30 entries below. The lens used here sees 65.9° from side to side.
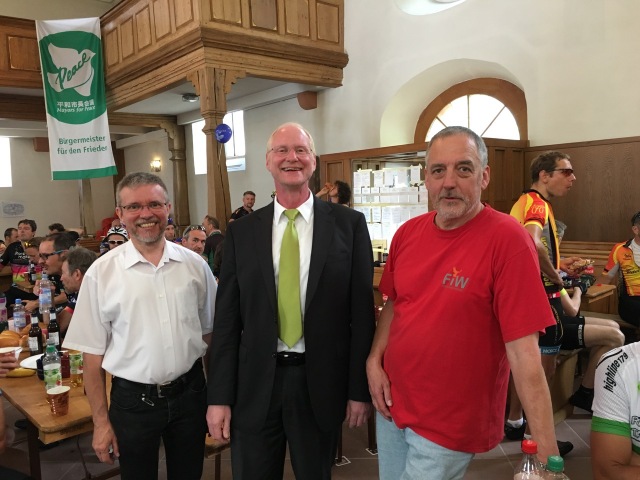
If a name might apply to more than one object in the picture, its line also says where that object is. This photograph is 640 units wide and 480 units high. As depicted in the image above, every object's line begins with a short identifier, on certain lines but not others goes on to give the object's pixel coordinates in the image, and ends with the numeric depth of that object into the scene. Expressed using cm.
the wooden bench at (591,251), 580
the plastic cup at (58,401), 224
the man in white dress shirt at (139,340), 193
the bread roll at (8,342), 319
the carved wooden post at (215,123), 690
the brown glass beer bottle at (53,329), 296
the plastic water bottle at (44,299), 372
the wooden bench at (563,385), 365
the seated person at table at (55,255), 436
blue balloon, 688
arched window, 697
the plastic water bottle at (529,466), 128
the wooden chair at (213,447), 244
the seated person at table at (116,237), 459
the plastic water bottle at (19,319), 374
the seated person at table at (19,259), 559
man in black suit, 179
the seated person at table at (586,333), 343
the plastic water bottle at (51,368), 250
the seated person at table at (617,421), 156
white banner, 781
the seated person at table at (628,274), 464
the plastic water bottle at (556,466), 120
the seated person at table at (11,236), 813
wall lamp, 1381
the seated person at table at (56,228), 890
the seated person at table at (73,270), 321
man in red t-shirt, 144
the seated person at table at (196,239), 538
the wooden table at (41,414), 216
